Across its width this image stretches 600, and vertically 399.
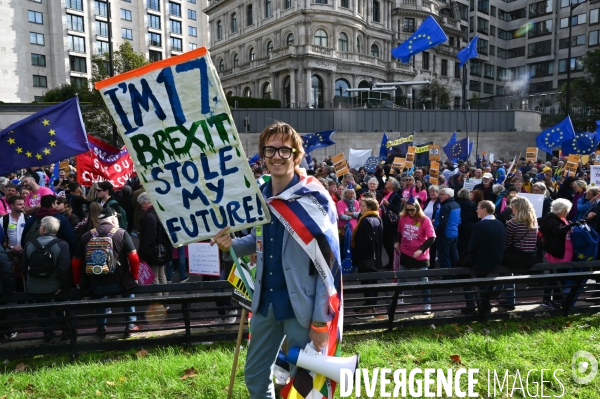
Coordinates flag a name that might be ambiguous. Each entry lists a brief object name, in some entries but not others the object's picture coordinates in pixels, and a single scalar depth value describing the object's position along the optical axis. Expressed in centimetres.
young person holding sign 266
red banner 876
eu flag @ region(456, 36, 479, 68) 1838
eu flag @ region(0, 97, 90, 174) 643
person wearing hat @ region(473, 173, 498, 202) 991
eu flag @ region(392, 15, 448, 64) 1611
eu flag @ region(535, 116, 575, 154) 1647
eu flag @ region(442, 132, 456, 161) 2002
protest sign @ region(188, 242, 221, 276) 611
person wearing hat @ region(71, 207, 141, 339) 510
